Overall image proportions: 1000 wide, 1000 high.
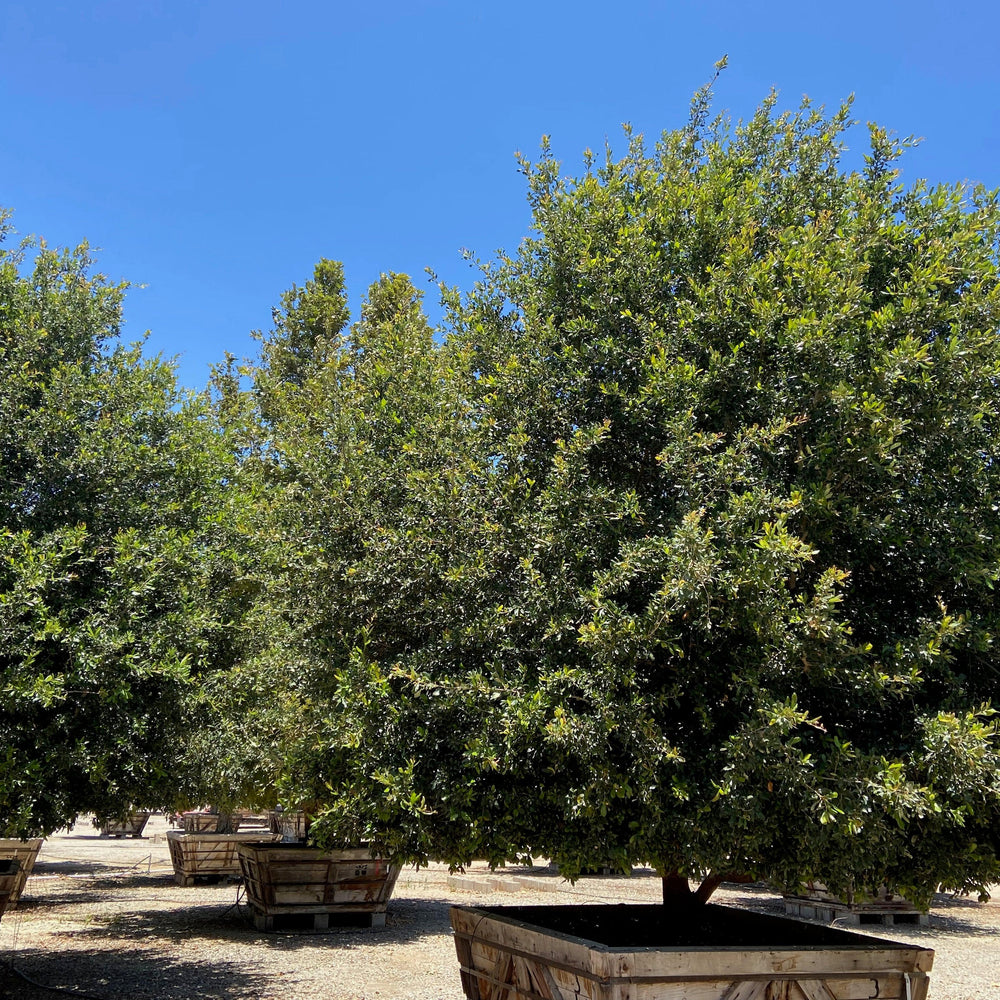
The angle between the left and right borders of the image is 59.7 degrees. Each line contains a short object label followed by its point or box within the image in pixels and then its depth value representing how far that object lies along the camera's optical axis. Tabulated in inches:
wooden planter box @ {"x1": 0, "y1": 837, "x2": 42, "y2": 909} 653.3
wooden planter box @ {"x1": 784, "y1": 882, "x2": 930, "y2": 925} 681.0
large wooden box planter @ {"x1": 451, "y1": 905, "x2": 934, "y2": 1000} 237.8
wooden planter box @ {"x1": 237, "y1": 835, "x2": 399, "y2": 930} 578.6
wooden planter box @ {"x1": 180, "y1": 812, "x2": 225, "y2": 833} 1169.4
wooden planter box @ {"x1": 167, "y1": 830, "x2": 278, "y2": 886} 821.2
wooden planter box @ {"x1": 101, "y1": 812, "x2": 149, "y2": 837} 1504.7
